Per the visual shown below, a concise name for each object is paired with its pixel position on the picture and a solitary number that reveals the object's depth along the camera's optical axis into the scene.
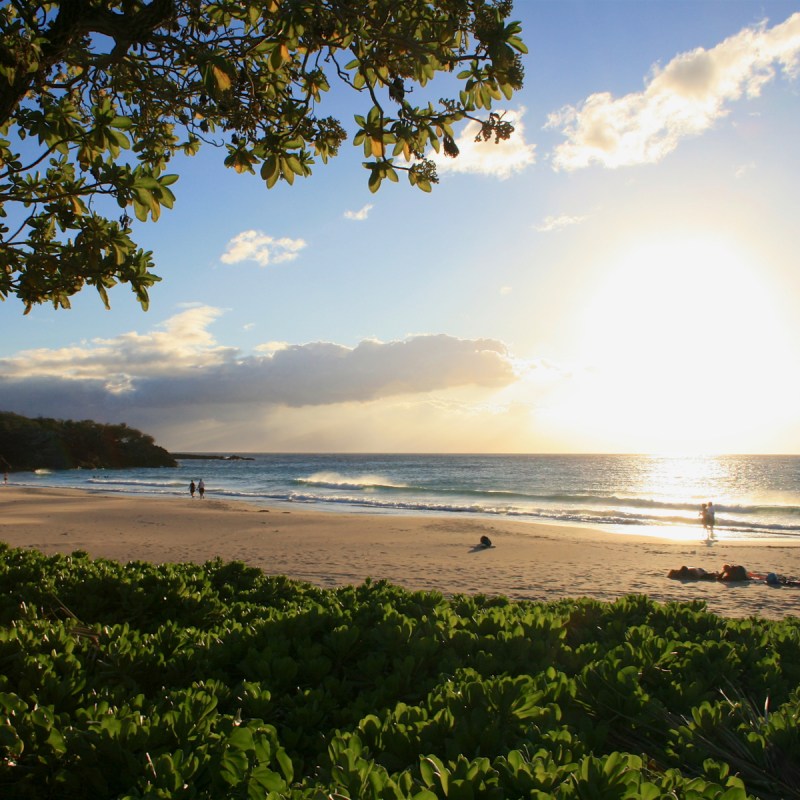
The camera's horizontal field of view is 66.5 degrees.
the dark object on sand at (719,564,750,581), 12.30
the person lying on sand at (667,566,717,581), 12.69
